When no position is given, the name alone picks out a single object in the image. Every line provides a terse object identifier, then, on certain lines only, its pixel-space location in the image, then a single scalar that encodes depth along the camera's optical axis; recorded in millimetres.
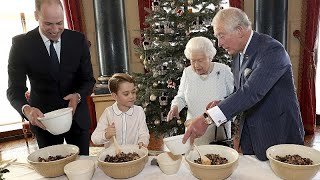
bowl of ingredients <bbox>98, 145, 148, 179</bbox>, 1488
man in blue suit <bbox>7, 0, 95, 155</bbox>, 2025
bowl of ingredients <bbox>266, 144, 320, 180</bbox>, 1337
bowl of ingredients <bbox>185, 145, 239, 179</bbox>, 1390
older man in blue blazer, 1579
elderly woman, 2512
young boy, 2111
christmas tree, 3764
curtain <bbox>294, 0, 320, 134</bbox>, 4530
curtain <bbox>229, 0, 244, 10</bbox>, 4801
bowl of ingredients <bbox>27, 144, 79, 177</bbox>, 1568
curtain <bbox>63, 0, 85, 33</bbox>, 4891
